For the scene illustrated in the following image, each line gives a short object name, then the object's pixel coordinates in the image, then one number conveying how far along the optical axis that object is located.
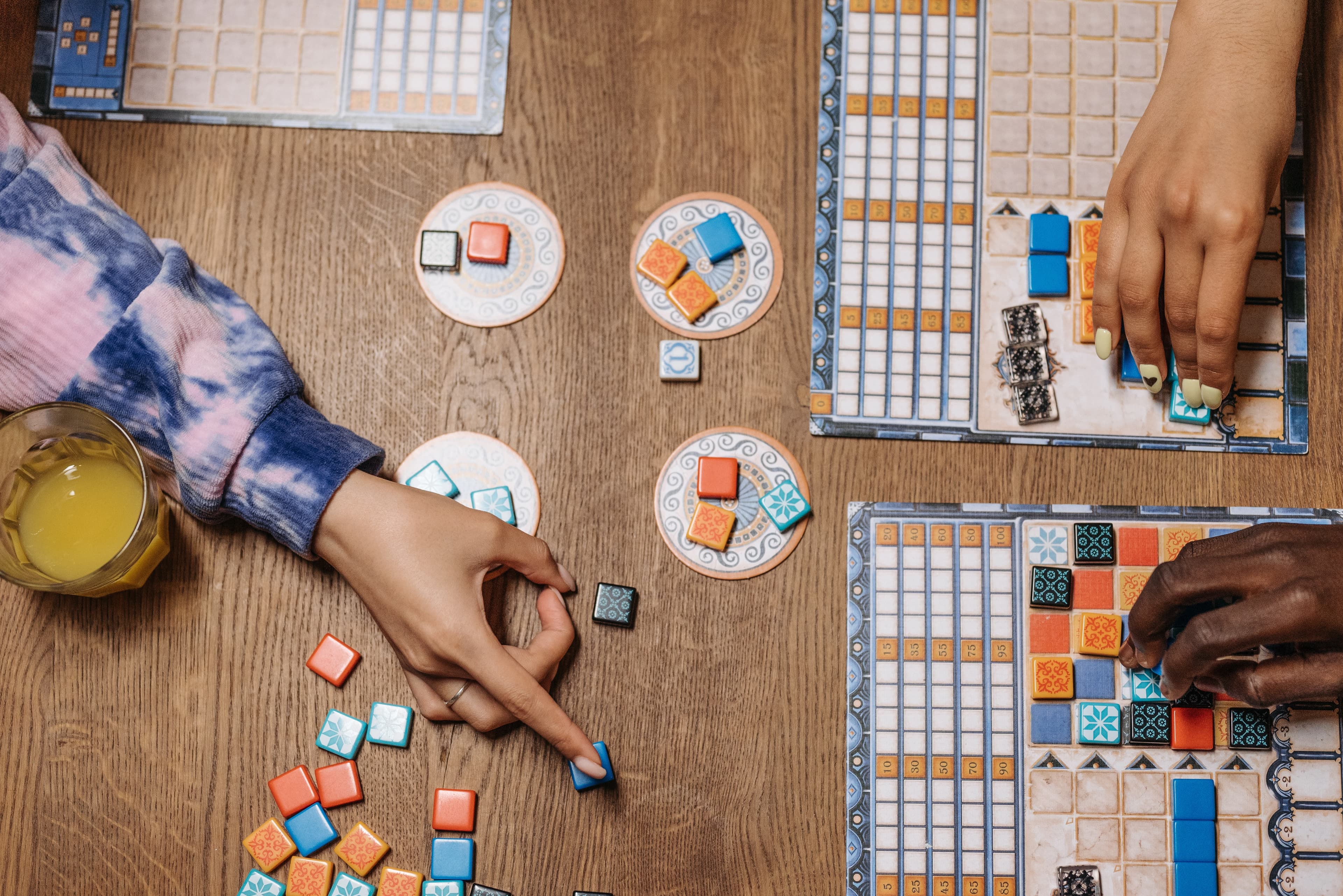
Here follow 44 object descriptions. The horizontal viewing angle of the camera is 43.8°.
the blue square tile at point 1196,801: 0.67
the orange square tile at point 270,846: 0.67
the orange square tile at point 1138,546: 0.69
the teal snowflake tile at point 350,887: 0.67
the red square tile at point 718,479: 0.68
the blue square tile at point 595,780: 0.67
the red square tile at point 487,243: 0.69
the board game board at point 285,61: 0.70
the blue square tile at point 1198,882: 0.67
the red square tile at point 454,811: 0.67
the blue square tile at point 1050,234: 0.69
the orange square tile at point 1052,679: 0.68
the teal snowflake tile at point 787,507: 0.68
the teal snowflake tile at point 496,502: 0.68
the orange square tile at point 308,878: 0.67
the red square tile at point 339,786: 0.67
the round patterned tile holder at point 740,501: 0.68
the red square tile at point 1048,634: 0.68
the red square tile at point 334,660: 0.67
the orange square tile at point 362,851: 0.67
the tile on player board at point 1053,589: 0.68
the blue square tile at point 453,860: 0.67
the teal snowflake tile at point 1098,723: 0.68
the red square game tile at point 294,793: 0.67
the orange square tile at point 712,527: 0.68
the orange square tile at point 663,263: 0.69
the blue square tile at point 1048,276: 0.69
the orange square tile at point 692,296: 0.69
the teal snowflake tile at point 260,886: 0.67
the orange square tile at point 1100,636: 0.68
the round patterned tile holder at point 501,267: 0.69
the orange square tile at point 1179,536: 0.69
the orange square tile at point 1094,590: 0.69
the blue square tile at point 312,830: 0.67
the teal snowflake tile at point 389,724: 0.67
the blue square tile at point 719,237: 0.69
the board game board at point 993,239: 0.69
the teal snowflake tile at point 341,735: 0.67
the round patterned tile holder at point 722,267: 0.69
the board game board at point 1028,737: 0.67
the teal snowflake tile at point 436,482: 0.68
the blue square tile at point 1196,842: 0.67
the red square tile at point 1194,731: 0.68
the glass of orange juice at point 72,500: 0.65
